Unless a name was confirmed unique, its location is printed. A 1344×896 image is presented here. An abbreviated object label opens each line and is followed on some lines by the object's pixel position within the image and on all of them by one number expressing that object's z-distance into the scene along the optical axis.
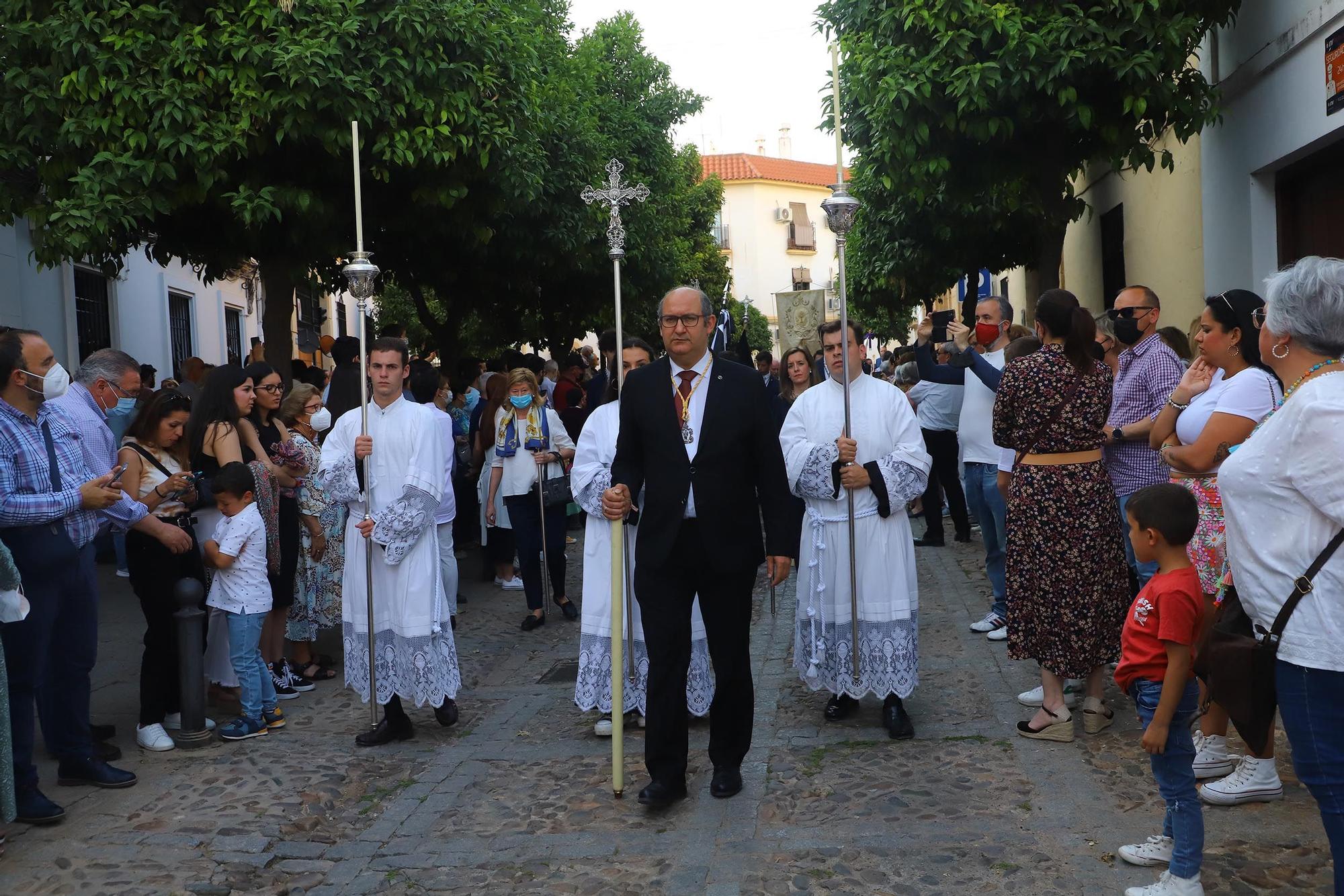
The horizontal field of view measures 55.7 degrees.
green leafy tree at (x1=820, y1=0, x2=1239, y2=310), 9.86
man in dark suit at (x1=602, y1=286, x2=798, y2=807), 5.11
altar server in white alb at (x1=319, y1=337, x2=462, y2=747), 6.22
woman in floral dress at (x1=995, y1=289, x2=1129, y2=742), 5.67
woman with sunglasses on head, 4.80
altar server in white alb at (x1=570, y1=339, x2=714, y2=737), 6.21
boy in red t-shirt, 3.94
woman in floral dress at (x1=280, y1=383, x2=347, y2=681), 7.64
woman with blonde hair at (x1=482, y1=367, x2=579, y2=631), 9.48
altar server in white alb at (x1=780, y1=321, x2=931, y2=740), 6.03
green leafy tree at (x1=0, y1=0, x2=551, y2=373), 9.63
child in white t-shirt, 6.33
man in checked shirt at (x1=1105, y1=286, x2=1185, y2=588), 6.30
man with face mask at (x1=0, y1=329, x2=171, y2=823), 5.04
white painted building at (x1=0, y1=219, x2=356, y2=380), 14.48
